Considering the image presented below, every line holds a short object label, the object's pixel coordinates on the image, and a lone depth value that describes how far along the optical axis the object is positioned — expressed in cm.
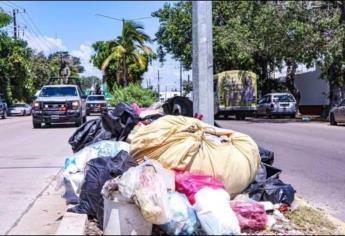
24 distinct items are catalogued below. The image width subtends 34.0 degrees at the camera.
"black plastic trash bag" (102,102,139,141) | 863
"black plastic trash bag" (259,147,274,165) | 829
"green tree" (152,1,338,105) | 2880
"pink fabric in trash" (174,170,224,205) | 555
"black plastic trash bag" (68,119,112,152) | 893
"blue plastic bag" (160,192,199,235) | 511
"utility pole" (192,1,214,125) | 730
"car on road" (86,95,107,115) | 4550
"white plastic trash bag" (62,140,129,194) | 706
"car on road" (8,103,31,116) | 5694
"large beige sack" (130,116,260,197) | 613
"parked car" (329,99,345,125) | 2672
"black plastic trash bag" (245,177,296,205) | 675
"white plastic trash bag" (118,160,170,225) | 490
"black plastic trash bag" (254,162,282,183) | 720
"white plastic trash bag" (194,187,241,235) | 512
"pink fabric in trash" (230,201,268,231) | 560
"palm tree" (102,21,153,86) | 4666
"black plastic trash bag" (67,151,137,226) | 606
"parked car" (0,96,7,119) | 4727
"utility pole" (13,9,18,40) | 6719
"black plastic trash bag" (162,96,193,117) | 991
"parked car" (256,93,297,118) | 3919
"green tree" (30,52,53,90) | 8498
